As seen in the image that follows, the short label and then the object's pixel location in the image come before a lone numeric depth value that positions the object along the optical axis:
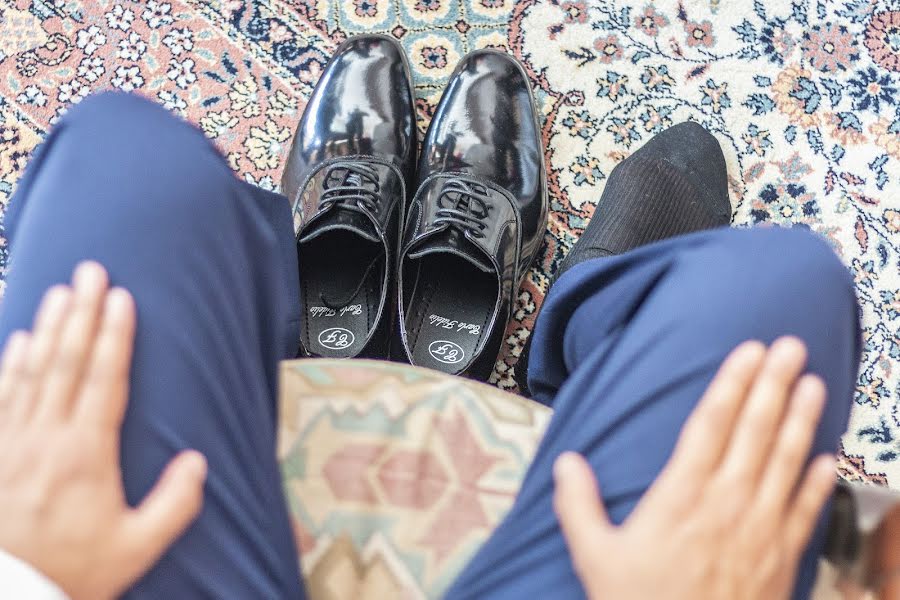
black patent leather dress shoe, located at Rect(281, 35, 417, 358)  0.86
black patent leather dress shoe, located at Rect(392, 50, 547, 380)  0.86
